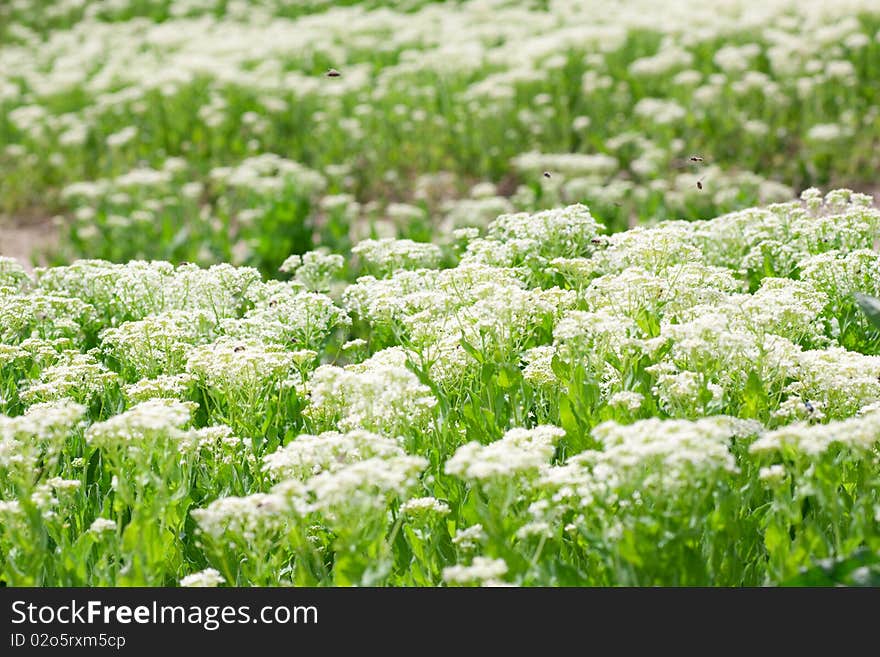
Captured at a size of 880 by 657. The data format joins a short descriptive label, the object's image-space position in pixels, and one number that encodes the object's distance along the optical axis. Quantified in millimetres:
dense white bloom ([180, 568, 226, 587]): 7883
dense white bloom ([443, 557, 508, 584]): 7027
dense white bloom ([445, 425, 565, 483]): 7398
